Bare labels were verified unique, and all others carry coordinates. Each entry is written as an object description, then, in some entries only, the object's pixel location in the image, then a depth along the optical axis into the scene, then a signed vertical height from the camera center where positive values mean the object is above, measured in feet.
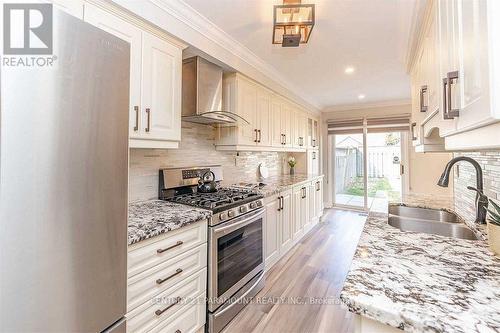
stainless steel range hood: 7.02 +2.46
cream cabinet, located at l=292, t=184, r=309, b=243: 11.03 -2.13
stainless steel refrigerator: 2.14 -0.18
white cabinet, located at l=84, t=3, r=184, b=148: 4.83 +2.13
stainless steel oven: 5.65 -2.73
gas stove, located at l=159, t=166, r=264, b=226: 5.92 -0.83
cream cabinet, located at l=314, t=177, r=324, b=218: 14.35 -1.85
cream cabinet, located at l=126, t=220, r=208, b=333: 4.05 -2.28
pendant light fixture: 5.01 +3.45
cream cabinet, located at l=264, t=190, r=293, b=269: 8.58 -2.42
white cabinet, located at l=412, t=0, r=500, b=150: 1.70 +0.97
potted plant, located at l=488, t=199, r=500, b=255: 3.19 -0.93
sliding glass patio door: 16.71 +0.84
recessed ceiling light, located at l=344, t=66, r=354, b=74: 10.23 +4.54
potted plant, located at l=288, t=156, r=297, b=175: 14.94 +0.31
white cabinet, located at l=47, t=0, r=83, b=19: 3.91 +2.89
